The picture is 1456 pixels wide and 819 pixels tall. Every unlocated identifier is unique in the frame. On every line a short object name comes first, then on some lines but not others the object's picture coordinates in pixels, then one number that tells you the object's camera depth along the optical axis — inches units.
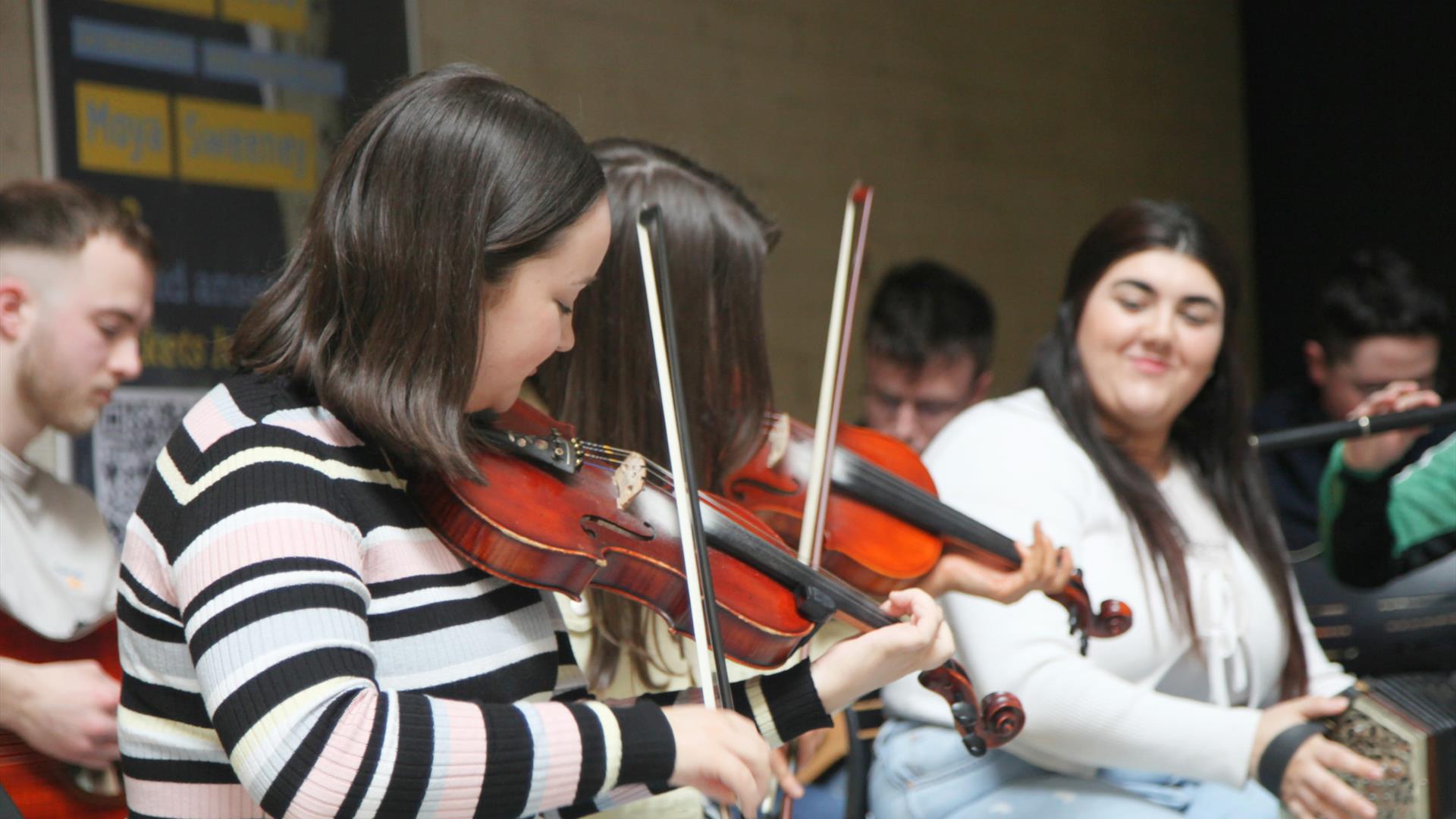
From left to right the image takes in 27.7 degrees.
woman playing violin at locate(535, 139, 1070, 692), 141.0
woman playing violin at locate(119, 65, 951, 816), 113.6
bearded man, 144.5
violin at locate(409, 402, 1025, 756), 119.8
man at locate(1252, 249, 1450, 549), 204.1
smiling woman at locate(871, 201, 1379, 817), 145.7
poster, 177.7
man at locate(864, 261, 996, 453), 198.6
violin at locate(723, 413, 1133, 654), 141.6
